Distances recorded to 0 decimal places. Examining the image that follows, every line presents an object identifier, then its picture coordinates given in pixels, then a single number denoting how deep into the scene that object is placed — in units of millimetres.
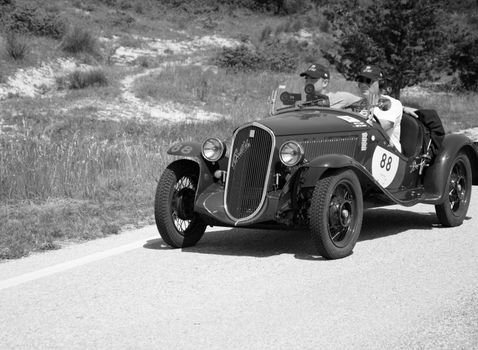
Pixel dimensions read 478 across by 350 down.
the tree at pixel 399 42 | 27609
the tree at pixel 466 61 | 32688
